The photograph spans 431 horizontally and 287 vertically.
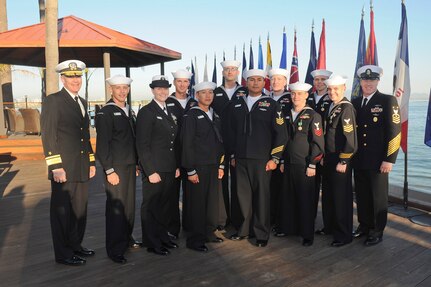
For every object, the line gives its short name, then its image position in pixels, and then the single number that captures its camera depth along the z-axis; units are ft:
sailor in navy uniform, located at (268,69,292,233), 14.28
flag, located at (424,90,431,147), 15.96
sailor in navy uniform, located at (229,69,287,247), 12.72
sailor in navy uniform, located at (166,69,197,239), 13.67
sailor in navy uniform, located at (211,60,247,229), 14.06
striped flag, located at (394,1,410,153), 17.10
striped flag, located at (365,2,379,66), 20.54
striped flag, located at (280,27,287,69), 30.82
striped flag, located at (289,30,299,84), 28.37
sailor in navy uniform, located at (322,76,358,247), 12.41
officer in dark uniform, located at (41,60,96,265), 10.24
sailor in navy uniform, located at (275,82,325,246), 12.73
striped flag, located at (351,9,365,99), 20.83
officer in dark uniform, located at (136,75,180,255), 11.55
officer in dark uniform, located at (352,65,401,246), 12.43
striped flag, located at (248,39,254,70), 39.20
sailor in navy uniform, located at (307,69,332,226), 14.12
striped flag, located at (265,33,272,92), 34.40
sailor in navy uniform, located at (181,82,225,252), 12.28
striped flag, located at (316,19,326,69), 25.63
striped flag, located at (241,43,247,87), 42.09
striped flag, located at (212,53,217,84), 48.69
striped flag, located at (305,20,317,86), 26.69
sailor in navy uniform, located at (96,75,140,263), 11.02
